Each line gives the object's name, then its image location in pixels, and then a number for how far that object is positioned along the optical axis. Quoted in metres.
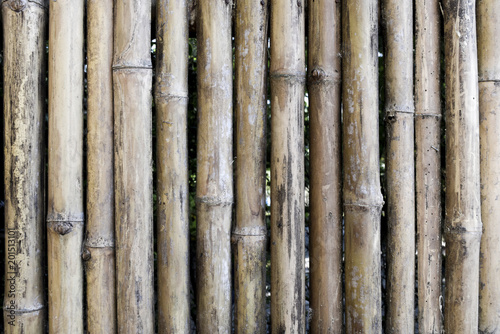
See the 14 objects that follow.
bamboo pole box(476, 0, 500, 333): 1.10
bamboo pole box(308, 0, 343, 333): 1.08
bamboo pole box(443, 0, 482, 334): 1.09
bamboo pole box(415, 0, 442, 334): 1.11
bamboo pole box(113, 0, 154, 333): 1.04
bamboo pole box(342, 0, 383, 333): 1.07
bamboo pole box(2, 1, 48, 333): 1.04
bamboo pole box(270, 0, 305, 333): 1.07
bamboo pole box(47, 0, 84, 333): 1.04
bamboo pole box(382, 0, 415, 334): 1.09
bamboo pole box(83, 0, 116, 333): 1.05
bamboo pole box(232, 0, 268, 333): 1.07
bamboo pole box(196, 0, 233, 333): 1.06
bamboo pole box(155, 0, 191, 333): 1.05
